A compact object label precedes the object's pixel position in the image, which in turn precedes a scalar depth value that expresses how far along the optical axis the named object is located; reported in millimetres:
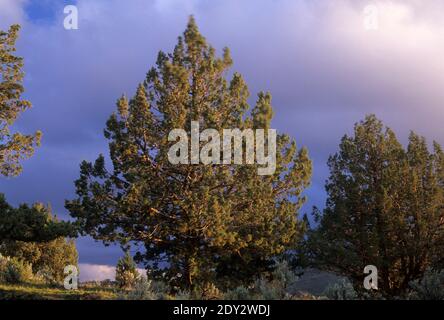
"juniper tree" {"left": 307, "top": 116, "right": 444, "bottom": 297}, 32156
